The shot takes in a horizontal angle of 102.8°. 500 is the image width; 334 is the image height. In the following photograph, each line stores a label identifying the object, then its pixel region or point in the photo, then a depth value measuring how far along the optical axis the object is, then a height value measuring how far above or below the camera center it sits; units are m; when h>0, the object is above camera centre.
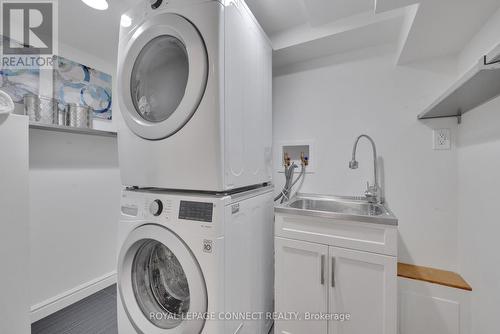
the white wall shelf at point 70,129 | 1.45 +0.31
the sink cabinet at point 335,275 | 1.05 -0.63
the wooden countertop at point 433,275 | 1.23 -0.73
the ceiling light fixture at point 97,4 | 1.31 +1.09
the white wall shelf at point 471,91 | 0.62 +0.34
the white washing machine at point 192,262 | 0.88 -0.50
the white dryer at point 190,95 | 0.90 +0.38
